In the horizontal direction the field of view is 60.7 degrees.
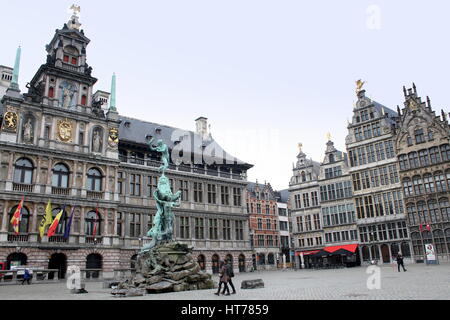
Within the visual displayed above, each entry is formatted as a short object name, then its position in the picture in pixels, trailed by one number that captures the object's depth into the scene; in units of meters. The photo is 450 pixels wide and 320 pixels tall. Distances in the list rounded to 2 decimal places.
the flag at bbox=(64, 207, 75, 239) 32.62
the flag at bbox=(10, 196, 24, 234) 30.02
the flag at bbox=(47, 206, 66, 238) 31.42
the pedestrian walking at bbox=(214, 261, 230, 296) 14.31
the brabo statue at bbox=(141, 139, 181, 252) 22.25
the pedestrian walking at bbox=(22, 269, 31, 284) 26.41
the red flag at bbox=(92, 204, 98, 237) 35.09
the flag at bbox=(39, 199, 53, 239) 31.35
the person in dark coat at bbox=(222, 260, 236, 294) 14.33
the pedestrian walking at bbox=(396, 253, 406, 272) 25.15
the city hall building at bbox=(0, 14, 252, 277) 32.25
